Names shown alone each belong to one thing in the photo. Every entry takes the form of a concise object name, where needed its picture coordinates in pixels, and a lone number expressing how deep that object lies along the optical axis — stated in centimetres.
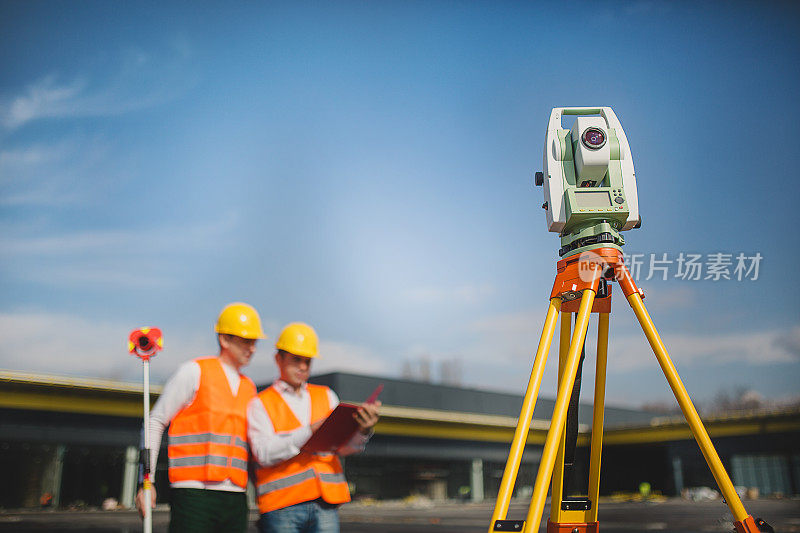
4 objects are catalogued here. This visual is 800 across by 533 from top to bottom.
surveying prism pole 303
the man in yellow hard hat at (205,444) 259
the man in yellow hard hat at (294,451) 263
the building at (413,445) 1739
